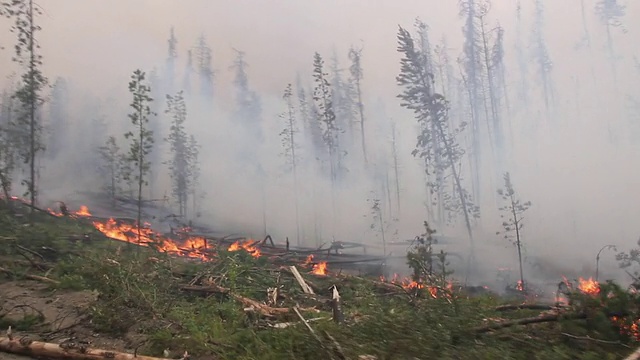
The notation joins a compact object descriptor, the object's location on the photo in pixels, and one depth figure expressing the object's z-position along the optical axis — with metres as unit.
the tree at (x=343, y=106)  15.53
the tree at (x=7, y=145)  13.47
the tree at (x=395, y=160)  14.20
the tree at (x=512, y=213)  12.58
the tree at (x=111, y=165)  14.78
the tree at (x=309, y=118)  15.59
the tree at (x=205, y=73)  15.82
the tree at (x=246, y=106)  15.99
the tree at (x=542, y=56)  13.52
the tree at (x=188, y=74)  15.59
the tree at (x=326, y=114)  15.40
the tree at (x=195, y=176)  15.10
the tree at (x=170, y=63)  15.45
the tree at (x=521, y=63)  13.85
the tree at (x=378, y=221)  13.86
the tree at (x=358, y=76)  15.46
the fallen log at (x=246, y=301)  6.33
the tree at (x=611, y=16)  12.72
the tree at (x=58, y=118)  14.79
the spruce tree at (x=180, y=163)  15.07
